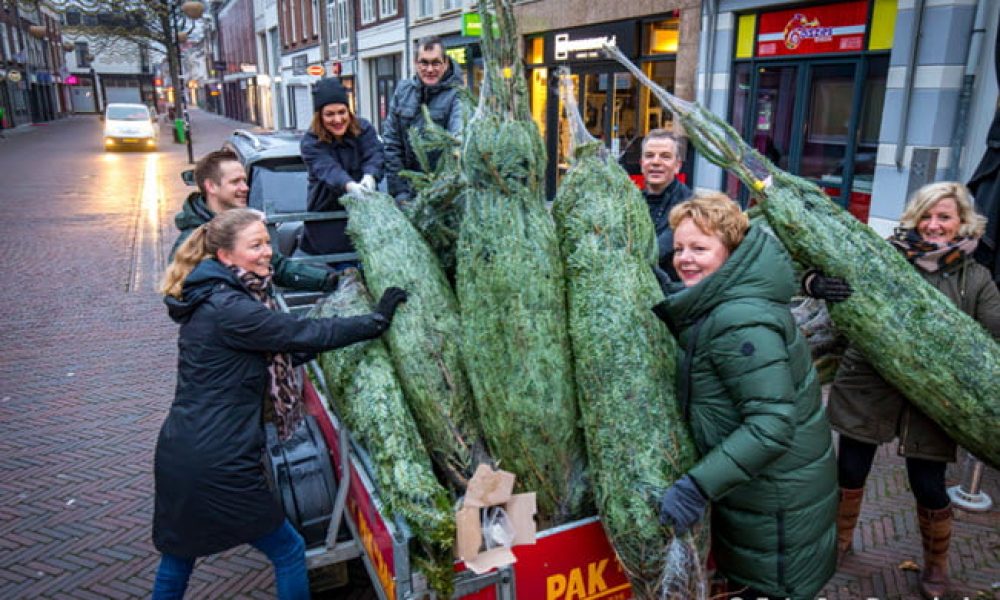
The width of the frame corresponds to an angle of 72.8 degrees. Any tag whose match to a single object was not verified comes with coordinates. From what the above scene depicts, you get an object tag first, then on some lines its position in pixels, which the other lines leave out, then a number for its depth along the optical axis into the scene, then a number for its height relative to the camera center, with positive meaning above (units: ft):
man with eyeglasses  13.96 +0.17
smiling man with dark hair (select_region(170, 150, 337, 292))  10.82 -1.47
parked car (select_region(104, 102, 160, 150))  89.25 -1.90
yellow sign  50.31 +4.24
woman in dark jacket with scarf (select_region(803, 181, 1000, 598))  8.91 -3.31
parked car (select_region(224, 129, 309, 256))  17.75 -1.74
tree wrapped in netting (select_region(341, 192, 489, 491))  7.45 -2.61
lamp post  67.43 +9.73
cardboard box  6.08 -3.53
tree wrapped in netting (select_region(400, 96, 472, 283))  9.62 -1.28
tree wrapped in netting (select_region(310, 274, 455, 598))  6.18 -3.34
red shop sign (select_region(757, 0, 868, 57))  24.27 +3.05
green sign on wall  37.61 +4.89
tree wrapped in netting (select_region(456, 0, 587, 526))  7.02 -1.92
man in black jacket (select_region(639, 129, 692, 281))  11.39 -1.06
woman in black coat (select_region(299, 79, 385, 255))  12.85 -0.78
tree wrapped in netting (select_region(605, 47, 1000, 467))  7.57 -2.26
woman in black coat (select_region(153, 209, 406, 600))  7.62 -3.05
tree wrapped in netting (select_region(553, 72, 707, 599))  6.27 -2.57
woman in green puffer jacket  6.07 -2.71
